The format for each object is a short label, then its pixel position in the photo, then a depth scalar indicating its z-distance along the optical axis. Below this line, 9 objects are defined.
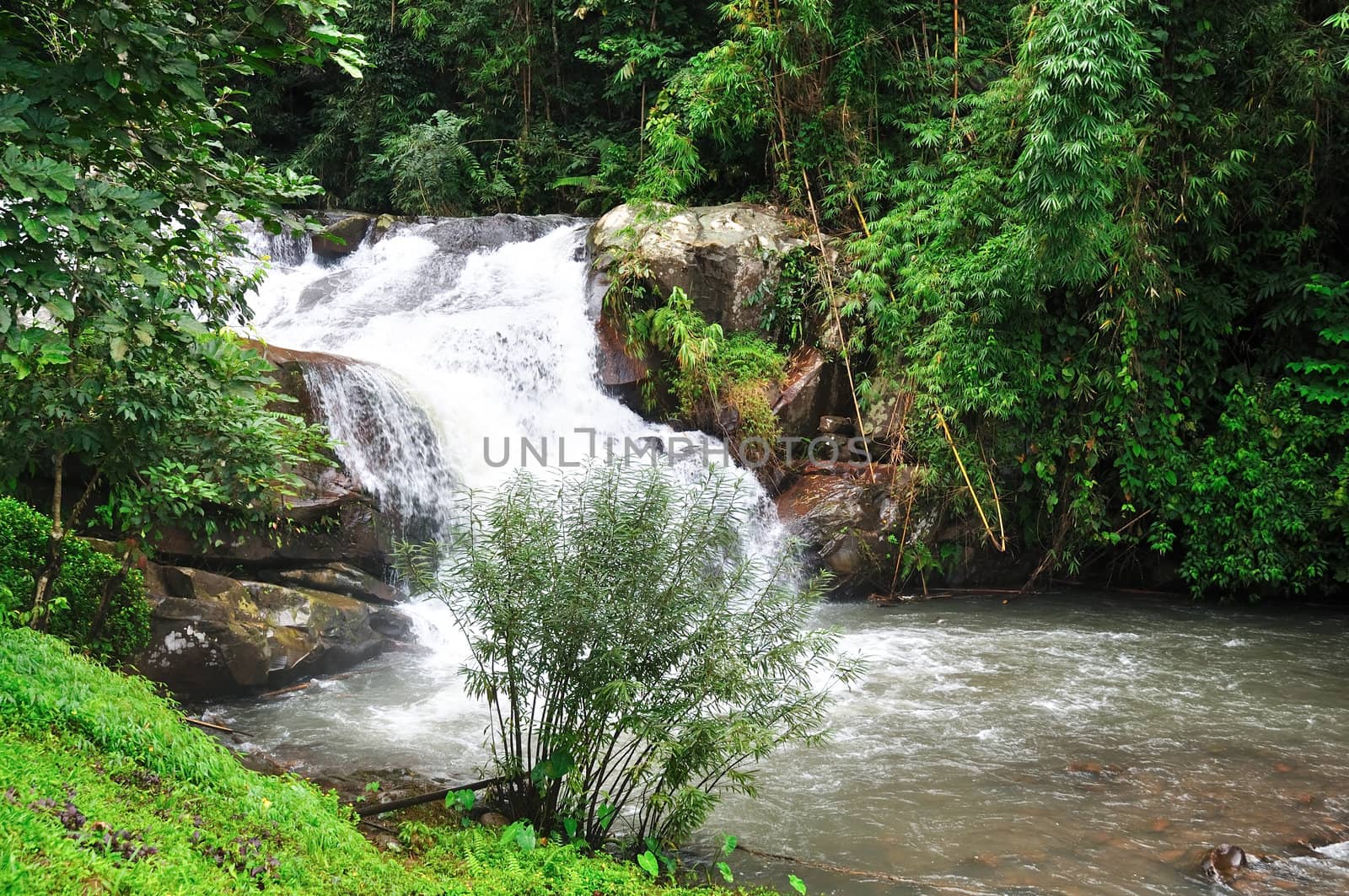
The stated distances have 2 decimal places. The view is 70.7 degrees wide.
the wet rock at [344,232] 13.19
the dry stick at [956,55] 12.31
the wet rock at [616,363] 11.05
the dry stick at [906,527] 9.95
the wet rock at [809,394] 10.75
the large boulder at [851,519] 9.88
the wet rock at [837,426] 10.80
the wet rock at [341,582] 7.67
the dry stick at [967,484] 9.61
